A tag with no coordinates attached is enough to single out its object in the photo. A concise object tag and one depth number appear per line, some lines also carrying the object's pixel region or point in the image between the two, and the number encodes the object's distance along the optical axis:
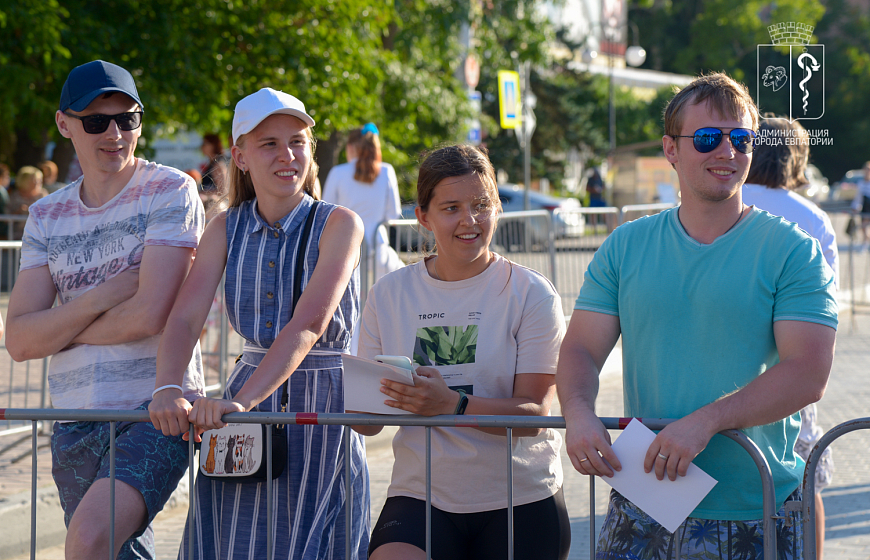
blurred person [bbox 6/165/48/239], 14.33
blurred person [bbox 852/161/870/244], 21.34
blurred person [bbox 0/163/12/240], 14.33
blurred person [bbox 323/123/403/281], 8.63
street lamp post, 27.03
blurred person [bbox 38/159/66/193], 15.38
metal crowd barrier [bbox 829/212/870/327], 12.31
